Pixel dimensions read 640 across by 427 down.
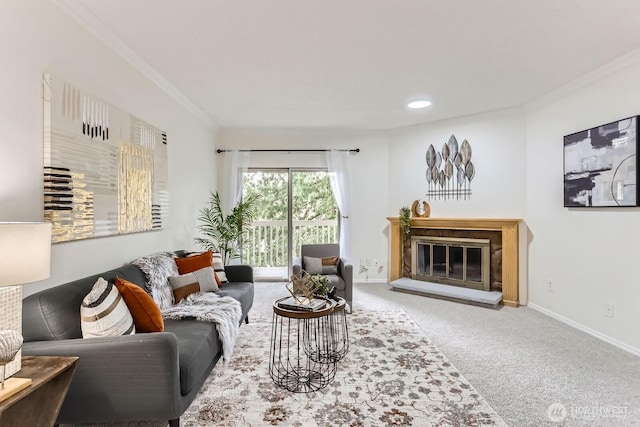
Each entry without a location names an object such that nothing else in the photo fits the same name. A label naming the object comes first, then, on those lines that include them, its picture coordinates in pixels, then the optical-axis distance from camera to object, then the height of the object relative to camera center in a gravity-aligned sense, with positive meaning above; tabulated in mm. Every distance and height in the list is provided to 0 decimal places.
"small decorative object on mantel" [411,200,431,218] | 5234 +87
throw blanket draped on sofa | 2486 -706
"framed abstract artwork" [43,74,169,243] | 2086 +340
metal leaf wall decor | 4879 +622
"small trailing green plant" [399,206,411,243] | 5238 -76
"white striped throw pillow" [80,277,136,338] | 1831 -520
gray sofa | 1675 -730
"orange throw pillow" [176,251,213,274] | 3248 -443
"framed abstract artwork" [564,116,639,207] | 2936 +443
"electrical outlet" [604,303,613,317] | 3162 -845
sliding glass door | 5789 -19
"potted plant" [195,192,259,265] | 4703 -158
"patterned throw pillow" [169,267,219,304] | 2977 -588
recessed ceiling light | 4129 +1310
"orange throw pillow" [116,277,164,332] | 2074 -546
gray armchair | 4149 -735
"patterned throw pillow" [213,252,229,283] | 3637 -546
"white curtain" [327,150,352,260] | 5609 +391
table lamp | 1302 -227
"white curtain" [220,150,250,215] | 5559 +588
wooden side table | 1380 -722
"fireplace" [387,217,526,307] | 4383 -275
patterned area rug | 2033 -1152
